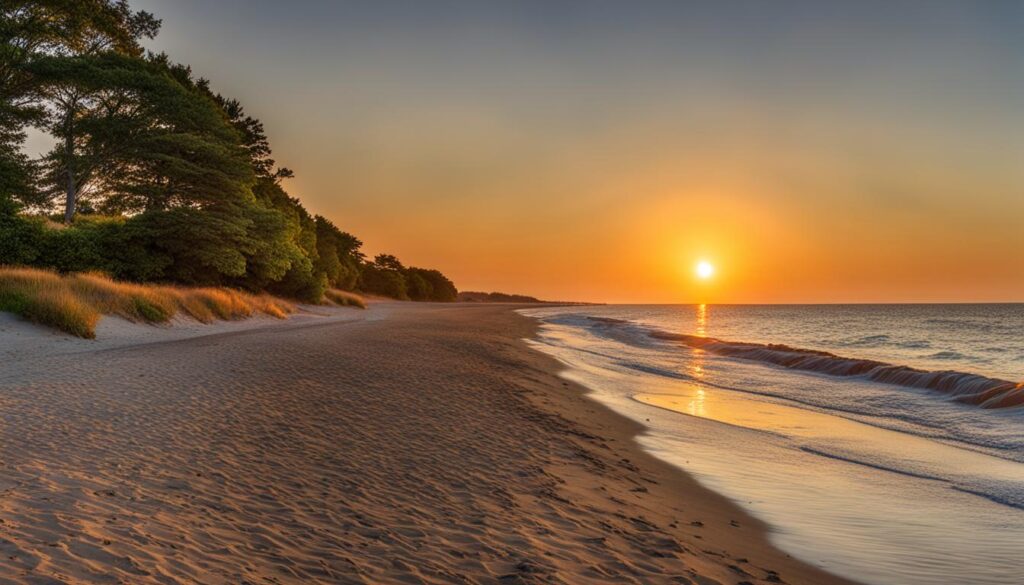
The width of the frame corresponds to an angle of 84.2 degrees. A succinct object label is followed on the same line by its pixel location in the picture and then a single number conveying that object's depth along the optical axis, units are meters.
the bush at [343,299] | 64.56
